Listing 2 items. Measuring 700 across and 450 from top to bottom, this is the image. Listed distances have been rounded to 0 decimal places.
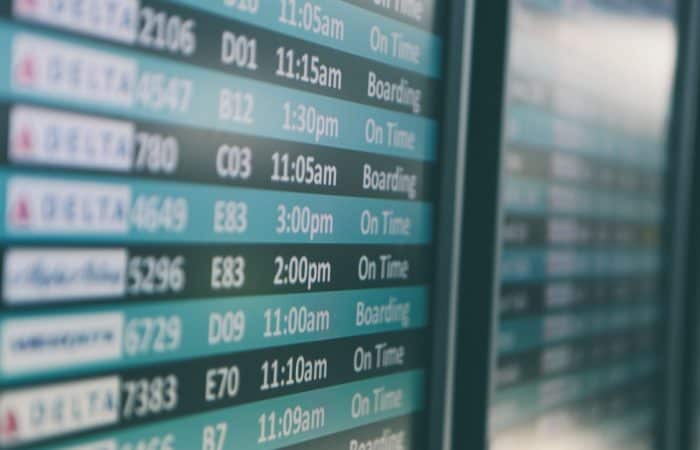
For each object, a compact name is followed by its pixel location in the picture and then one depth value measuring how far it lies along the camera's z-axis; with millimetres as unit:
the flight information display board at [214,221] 1039
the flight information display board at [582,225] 1454
